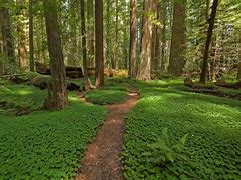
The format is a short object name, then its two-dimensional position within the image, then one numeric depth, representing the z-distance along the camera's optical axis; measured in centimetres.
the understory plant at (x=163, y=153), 283
